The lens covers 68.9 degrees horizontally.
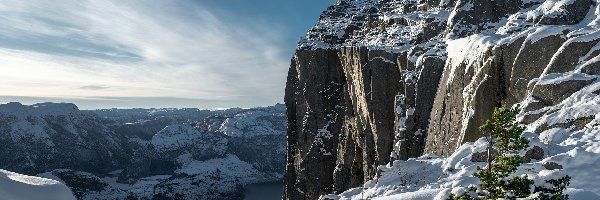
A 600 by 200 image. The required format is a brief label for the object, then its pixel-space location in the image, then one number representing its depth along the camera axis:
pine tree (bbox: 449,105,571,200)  14.43
